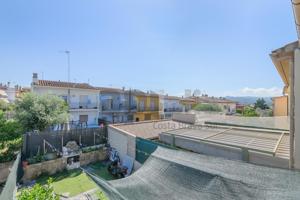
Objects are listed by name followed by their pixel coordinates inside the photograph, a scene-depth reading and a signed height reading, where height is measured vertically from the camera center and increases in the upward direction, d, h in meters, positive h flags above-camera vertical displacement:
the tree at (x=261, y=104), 45.41 -0.43
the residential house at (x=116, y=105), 26.95 -0.68
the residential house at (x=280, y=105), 12.99 -0.22
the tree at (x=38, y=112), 13.31 -0.92
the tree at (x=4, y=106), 22.64 -0.82
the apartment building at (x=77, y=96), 20.67 +0.54
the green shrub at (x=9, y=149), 10.98 -3.26
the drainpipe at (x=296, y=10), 2.31 +1.29
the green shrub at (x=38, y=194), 3.43 -1.87
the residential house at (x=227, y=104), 43.37 -0.53
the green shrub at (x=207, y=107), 30.83 -0.94
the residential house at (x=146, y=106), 31.39 -0.89
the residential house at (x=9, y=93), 31.43 +1.22
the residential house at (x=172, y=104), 35.88 -0.54
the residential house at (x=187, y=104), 39.19 -0.54
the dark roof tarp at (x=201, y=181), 3.43 -1.81
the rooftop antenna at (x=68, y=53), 22.03 +5.89
